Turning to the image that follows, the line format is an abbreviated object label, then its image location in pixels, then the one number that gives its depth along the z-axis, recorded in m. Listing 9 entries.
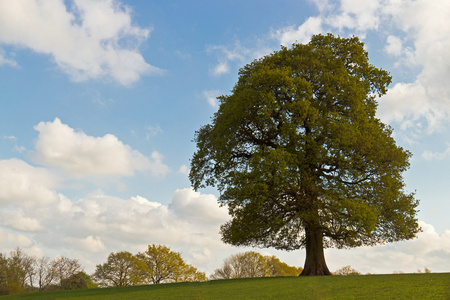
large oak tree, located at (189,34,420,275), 23.12
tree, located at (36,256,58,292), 63.44
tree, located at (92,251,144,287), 68.19
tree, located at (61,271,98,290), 63.64
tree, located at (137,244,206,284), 69.12
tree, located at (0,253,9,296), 55.57
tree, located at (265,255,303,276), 70.39
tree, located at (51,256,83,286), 65.06
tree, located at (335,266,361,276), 63.28
